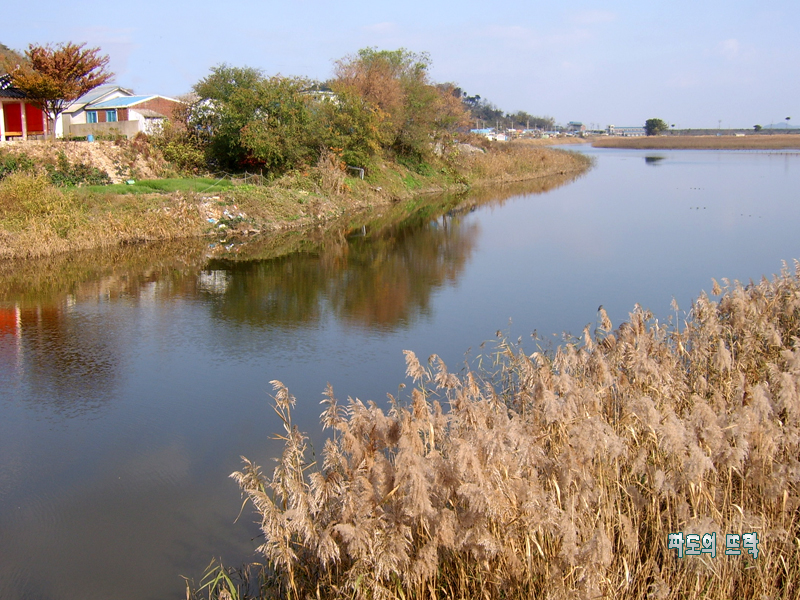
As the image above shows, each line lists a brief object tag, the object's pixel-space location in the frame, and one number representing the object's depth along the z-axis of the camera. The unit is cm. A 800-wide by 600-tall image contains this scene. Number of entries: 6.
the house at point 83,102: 3409
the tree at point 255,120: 2589
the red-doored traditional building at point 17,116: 2687
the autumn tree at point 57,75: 2609
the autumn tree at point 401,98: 3394
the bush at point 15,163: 2183
